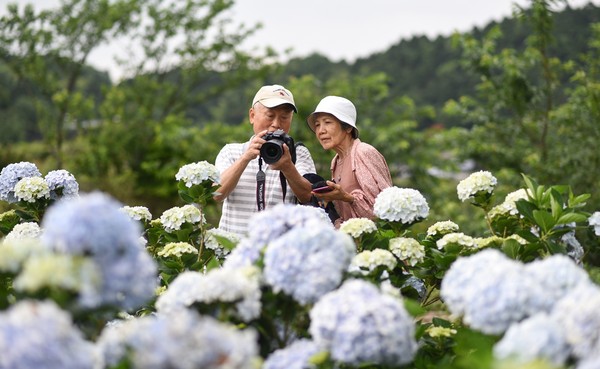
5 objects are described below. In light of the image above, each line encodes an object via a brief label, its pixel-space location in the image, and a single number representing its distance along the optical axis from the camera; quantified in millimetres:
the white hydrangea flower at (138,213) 3268
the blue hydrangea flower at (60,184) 3238
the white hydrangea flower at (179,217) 3104
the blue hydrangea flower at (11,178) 3293
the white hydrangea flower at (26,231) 2904
